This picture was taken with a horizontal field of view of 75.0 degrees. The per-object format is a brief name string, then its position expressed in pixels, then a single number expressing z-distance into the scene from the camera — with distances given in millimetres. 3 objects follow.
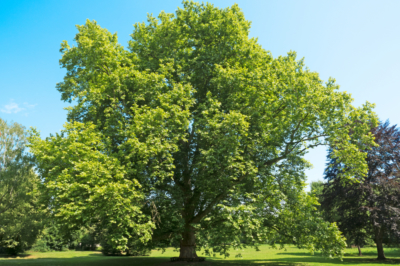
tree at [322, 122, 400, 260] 28402
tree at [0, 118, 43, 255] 34156
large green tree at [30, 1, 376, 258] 15188
